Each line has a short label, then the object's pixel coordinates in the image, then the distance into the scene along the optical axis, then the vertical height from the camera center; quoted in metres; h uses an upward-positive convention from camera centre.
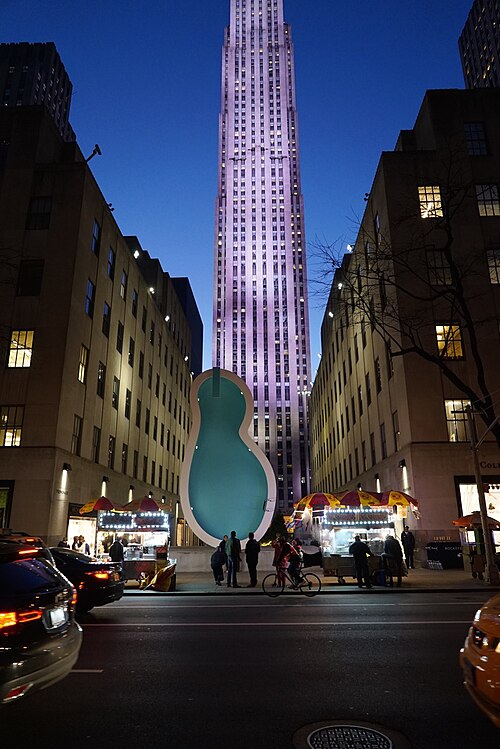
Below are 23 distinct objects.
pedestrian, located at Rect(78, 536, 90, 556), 24.02 -0.19
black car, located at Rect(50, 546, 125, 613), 12.34 -0.87
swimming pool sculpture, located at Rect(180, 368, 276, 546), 24.73 +3.44
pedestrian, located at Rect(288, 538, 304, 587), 16.92 -0.84
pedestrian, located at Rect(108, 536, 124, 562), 20.53 -0.43
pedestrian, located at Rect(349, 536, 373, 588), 18.66 -0.77
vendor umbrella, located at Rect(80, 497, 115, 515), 26.38 +1.79
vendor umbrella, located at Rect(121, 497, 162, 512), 26.67 +1.78
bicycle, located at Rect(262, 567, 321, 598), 16.69 -1.57
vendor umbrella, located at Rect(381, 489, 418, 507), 24.81 +1.87
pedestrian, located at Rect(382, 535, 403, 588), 19.27 -0.70
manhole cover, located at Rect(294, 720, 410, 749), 4.38 -1.70
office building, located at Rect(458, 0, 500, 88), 113.31 +113.52
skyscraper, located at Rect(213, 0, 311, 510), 156.62 +85.45
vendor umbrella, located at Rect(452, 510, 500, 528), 22.20 +0.79
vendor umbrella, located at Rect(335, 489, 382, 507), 24.03 +1.82
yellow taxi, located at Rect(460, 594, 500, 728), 4.00 -1.00
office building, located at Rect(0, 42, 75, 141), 126.69 +115.07
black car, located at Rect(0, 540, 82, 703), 4.70 -0.80
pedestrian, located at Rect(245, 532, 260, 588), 19.39 -0.59
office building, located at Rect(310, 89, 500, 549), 27.81 +12.97
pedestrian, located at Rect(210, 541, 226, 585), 19.53 -0.85
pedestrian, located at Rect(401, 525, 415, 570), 25.64 -0.32
